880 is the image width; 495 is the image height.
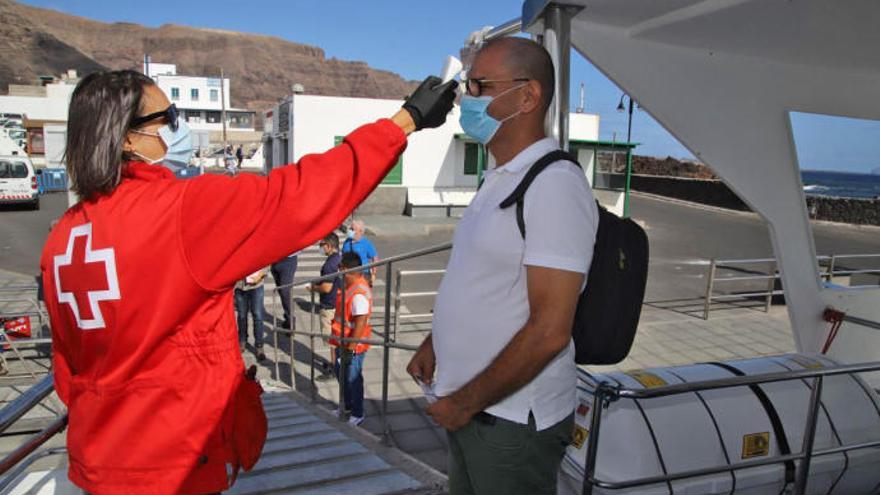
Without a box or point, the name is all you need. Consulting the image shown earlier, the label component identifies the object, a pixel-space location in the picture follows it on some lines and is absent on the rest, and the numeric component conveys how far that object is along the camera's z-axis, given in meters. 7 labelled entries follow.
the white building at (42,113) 28.78
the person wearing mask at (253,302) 7.18
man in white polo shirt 1.46
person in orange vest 4.93
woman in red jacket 1.35
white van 19.27
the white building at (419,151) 17.80
